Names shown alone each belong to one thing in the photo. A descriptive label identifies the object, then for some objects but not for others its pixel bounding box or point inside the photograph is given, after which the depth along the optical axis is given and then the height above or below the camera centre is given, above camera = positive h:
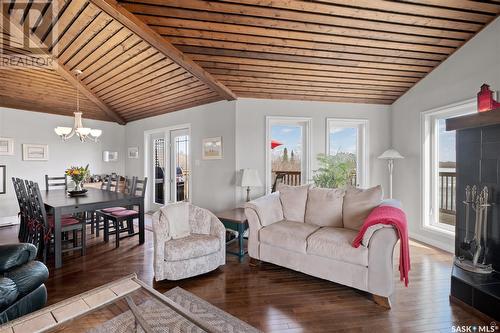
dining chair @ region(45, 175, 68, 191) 4.89 -0.40
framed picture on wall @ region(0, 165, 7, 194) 5.22 -0.30
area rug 1.97 -1.27
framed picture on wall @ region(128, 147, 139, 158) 6.68 +0.31
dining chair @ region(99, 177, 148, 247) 3.90 -0.83
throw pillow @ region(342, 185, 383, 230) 2.87 -0.48
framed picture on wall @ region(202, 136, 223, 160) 4.68 +0.29
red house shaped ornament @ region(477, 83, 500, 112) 2.43 +0.60
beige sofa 2.32 -0.77
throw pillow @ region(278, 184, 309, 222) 3.35 -0.51
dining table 3.17 -0.54
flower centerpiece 4.17 -0.18
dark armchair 1.75 -0.86
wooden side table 3.24 -0.77
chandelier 4.16 +0.56
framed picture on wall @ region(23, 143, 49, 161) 5.49 +0.27
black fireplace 2.15 -0.36
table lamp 3.97 -0.23
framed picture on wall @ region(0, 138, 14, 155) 5.21 +0.38
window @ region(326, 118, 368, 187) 4.77 +0.33
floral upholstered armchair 2.69 -0.90
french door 5.72 -0.05
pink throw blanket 2.25 -0.57
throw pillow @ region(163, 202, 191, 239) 2.91 -0.65
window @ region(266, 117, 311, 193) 4.66 +0.19
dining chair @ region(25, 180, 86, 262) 3.30 -0.81
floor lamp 4.28 +0.12
